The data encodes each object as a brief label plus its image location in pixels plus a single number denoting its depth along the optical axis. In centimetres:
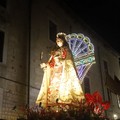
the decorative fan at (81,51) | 1117
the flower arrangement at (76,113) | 625
